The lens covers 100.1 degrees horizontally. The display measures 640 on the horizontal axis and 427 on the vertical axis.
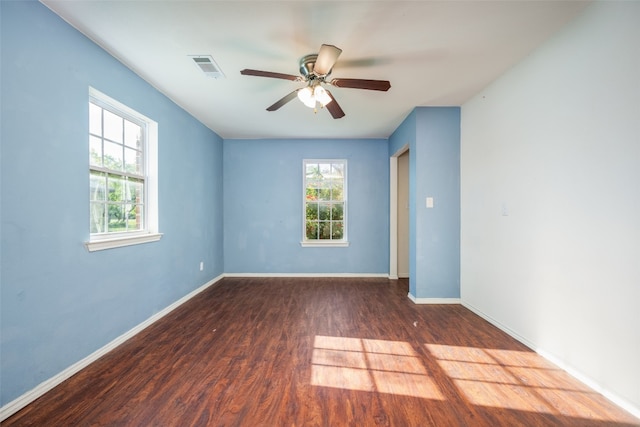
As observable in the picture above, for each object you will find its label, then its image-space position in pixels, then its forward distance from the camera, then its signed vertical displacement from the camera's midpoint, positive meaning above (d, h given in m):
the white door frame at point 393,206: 4.93 +0.12
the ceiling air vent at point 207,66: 2.39 +1.38
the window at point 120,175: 2.31 +0.36
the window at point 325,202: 5.22 +0.21
